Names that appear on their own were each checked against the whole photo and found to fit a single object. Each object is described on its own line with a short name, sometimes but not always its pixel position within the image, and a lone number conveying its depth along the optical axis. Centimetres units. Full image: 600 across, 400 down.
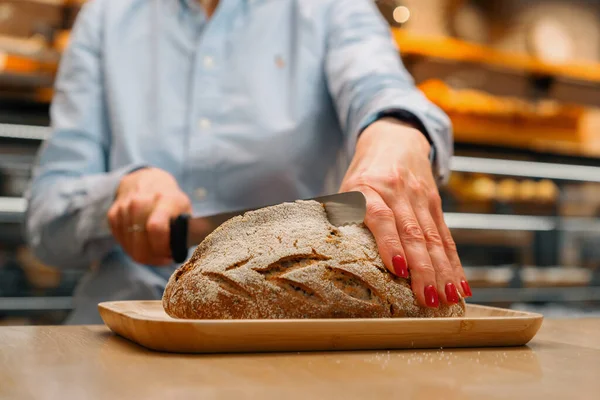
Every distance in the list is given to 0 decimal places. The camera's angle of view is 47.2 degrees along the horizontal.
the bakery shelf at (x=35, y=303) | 287
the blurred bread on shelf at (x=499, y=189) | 377
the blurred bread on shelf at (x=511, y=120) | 382
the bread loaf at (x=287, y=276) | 73
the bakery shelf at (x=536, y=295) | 366
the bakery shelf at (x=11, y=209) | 293
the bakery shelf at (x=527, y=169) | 383
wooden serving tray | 61
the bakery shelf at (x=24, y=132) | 299
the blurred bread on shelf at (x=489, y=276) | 365
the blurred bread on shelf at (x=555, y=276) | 384
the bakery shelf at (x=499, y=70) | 370
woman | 133
